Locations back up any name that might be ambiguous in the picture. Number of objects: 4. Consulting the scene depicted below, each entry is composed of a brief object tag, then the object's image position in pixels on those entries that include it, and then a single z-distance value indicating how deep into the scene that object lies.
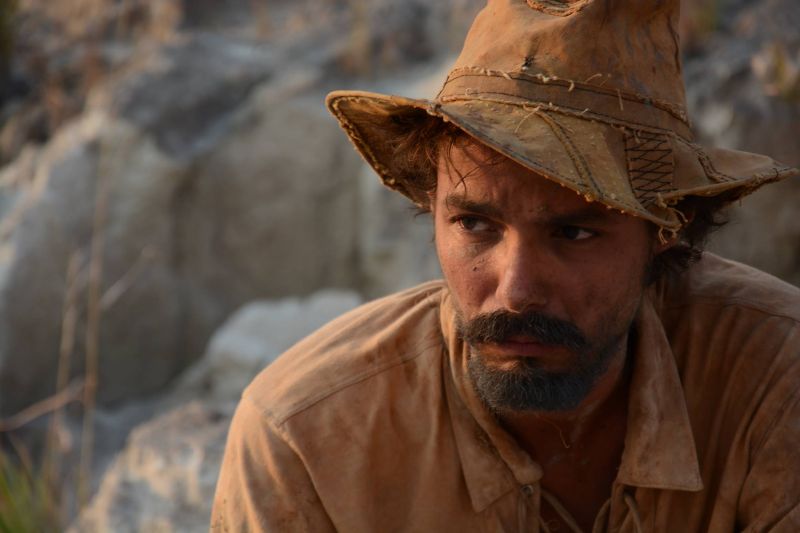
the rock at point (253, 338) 5.58
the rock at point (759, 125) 5.79
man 2.33
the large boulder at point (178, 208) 6.10
